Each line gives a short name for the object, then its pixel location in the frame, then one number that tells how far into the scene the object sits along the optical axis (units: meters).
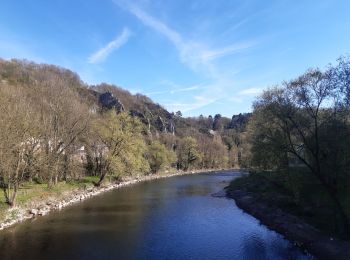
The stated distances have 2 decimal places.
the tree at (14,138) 38.49
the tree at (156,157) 122.69
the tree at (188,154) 155.62
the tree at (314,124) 32.41
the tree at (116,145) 73.56
